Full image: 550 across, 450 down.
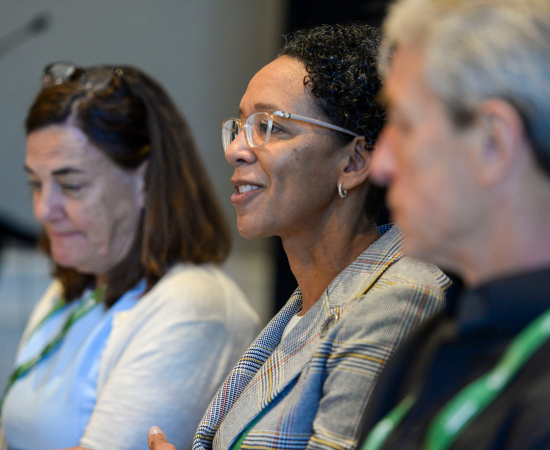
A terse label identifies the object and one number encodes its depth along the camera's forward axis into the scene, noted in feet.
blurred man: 5.43
